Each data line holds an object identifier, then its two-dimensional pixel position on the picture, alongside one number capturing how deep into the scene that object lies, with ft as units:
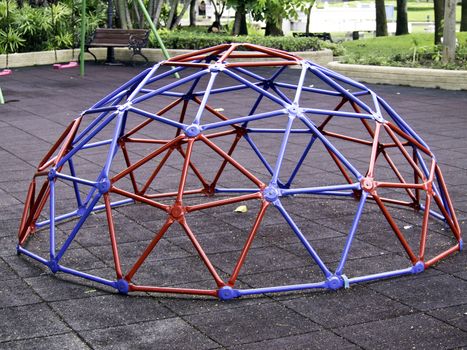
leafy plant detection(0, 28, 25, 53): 67.51
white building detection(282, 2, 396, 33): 135.54
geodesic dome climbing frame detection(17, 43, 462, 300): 19.49
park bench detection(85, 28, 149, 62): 65.31
